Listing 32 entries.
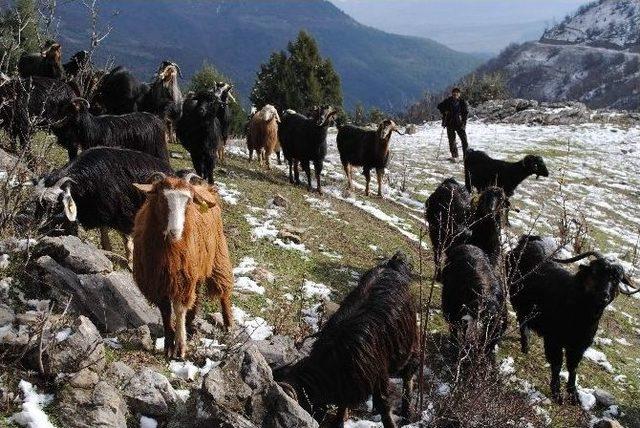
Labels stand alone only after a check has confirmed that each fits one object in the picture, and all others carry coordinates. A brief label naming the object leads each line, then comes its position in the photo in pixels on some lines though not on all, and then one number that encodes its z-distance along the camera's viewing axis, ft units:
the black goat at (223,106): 43.82
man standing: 62.90
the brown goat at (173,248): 17.80
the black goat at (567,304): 22.98
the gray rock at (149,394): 15.39
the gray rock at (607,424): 21.56
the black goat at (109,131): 31.81
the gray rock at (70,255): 20.06
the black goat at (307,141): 47.01
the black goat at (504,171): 47.16
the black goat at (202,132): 39.93
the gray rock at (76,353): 14.84
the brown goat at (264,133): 53.11
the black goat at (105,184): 24.17
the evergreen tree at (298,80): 117.19
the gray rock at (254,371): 15.52
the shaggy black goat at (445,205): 33.60
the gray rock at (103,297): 18.89
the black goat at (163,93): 45.88
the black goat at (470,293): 22.97
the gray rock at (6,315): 16.47
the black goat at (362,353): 17.26
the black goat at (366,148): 47.78
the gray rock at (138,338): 18.84
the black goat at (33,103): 33.10
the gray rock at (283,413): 14.97
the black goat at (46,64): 42.39
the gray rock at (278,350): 19.51
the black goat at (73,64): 47.11
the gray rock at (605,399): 24.06
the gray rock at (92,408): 13.91
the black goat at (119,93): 45.57
